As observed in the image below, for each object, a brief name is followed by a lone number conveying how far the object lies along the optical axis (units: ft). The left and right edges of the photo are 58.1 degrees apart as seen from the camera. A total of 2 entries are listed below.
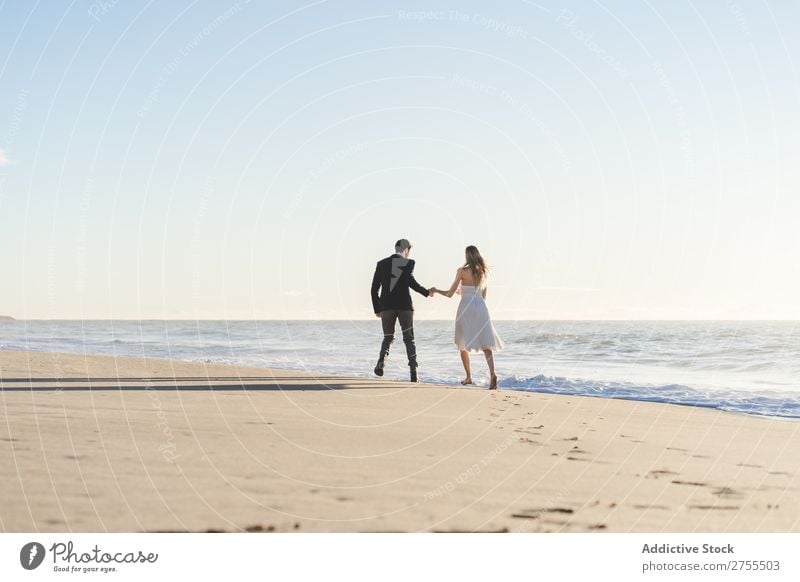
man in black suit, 41.50
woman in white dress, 40.42
